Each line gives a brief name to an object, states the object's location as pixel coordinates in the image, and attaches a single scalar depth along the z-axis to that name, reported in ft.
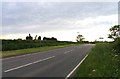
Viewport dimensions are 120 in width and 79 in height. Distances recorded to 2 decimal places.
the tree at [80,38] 235.26
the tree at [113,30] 132.48
